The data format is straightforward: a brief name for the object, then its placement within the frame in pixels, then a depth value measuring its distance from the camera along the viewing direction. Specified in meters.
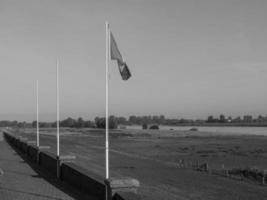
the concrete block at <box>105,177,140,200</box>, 10.44
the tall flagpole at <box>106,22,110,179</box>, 11.65
